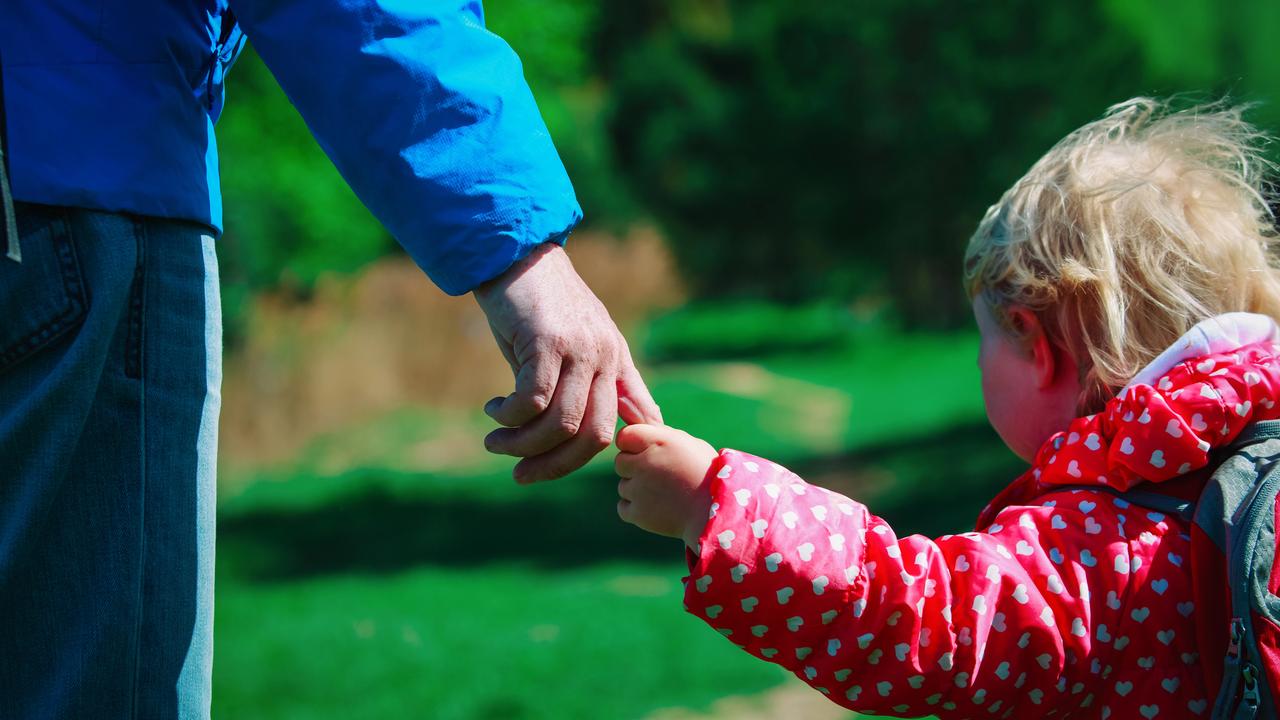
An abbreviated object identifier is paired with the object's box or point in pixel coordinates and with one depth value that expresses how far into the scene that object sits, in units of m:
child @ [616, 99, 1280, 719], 1.66
